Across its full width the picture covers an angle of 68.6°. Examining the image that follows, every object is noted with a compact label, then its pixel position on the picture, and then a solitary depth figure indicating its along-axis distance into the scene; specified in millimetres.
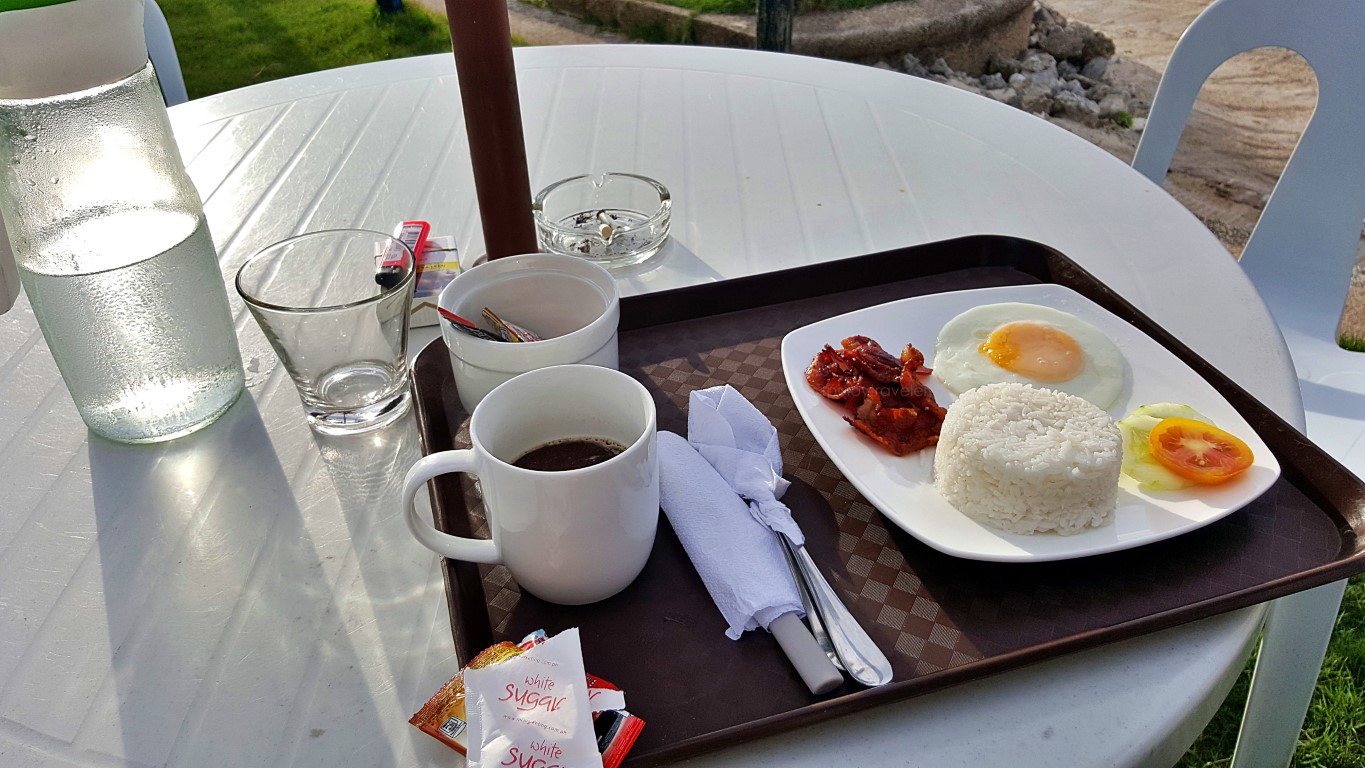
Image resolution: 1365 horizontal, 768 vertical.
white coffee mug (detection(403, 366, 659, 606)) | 691
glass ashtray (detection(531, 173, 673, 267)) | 1266
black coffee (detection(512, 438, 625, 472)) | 774
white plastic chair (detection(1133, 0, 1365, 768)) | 1556
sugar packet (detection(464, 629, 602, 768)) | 616
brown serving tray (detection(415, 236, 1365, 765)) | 682
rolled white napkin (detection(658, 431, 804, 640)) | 729
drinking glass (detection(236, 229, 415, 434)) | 918
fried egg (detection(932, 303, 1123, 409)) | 983
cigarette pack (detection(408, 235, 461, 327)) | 1175
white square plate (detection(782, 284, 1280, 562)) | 775
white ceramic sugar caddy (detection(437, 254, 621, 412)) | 887
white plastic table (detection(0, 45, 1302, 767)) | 691
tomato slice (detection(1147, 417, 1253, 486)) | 816
